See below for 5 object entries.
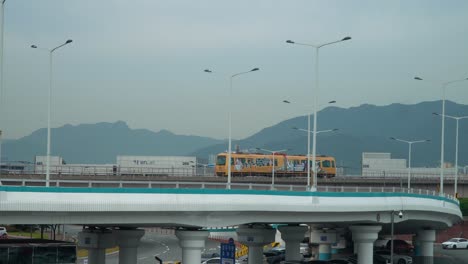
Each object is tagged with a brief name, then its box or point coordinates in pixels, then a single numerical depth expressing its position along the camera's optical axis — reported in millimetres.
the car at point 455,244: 105875
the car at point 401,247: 95594
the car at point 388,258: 76188
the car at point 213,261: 69000
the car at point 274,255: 76688
